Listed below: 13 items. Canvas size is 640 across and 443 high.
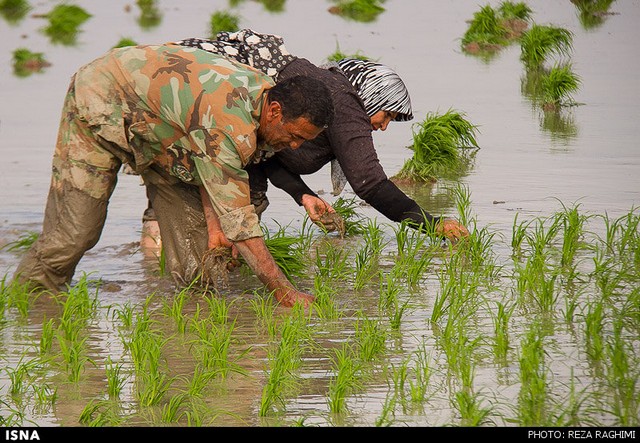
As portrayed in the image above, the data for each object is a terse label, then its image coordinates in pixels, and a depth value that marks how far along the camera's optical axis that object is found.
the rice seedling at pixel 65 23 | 36.28
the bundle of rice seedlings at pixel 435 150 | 19.31
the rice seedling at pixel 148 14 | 37.70
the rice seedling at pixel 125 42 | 29.73
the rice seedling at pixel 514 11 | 36.50
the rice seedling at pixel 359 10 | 41.81
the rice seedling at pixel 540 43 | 29.98
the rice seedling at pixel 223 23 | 34.44
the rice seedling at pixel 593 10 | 38.78
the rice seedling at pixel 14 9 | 41.01
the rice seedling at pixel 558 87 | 25.03
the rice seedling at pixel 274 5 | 41.97
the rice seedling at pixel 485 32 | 34.44
